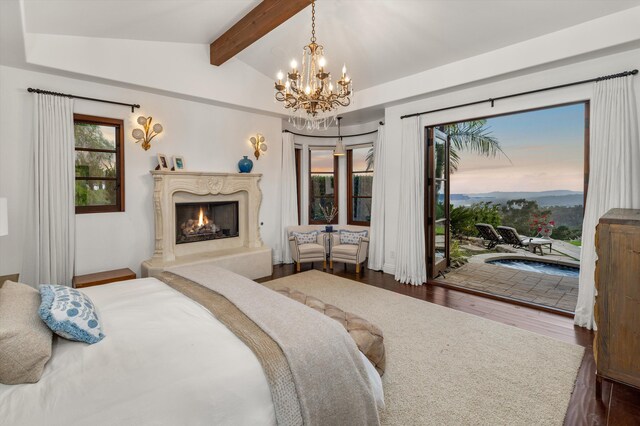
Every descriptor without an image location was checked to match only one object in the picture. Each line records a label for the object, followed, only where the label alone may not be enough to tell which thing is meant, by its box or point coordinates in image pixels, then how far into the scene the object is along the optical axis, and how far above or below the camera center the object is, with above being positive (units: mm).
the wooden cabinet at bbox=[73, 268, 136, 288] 3467 -851
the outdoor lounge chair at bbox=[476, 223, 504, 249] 7110 -761
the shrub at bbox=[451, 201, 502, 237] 7273 -342
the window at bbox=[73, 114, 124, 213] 3814 +530
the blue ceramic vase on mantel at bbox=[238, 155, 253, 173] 5219 +670
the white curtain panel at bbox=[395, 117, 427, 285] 4750 -11
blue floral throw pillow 1519 -568
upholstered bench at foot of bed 2141 -921
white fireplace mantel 4281 -296
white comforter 1146 -732
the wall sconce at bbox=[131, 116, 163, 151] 4164 +1000
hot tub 5810 -1294
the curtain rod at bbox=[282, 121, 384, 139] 6110 +1455
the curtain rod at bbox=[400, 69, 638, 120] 3052 +1299
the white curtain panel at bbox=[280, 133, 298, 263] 5988 +260
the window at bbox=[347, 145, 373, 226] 6391 +433
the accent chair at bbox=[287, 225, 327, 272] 5488 -783
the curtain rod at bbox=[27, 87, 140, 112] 3383 +1291
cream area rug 1999 -1334
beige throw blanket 1412 -787
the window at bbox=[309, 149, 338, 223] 6801 +436
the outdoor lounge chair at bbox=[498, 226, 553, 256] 6550 -818
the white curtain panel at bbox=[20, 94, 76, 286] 3408 +107
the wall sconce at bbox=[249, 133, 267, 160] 5473 +1087
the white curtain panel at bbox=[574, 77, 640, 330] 3039 +383
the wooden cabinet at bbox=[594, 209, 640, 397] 2102 -691
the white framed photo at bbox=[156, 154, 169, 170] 4316 +593
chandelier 2783 +1071
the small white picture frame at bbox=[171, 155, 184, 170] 4488 +628
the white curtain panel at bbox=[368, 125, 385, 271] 5449 -135
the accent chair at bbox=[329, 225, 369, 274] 5348 -787
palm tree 6895 +1422
